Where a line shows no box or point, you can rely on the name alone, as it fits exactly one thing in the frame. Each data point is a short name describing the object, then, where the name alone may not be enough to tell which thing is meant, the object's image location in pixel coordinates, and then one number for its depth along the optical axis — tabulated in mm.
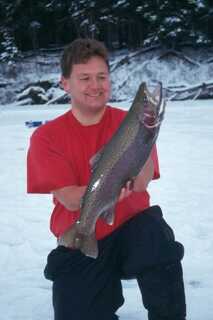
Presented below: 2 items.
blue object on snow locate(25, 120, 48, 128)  15016
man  2881
